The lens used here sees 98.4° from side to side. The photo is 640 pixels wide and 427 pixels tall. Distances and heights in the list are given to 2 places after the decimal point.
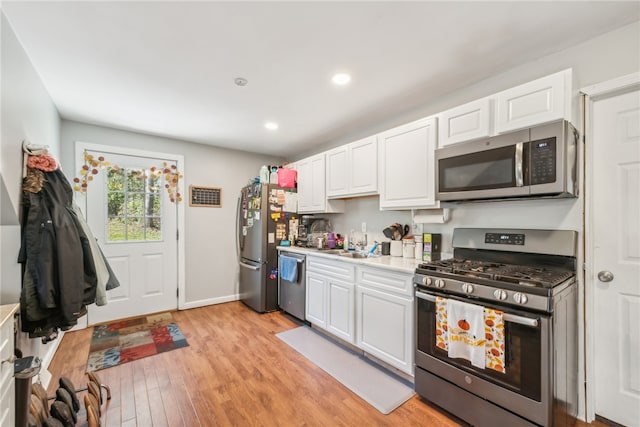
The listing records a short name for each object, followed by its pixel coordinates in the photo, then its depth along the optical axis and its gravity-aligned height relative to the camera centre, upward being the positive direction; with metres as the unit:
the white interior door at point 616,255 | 1.63 -0.26
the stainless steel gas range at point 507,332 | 1.44 -0.70
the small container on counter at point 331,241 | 3.49 -0.37
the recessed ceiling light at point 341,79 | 2.16 +1.07
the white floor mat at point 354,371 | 1.97 -1.33
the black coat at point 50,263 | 1.66 -0.33
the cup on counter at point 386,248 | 2.88 -0.38
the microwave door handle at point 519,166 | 1.74 +0.29
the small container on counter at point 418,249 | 2.54 -0.34
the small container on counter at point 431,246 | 2.41 -0.30
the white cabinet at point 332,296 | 2.58 -0.86
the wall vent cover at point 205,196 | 3.90 +0.22
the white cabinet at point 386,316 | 2.07 -0.84
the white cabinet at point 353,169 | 2.76 +0.46
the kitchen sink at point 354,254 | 3.05 -0.48
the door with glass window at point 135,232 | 3.30 -0.27
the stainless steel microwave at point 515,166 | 1.62 +0.31
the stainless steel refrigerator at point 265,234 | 3.58 -0.31
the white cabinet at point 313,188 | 3.40 +0.31
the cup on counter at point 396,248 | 2.72 -0.36
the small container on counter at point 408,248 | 2.60 -0.34
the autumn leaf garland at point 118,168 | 3.18 +0.48
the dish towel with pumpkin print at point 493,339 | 1.53 -0.72
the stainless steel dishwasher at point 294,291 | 3.23 -0.98
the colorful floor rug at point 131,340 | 2.51 -1.34
